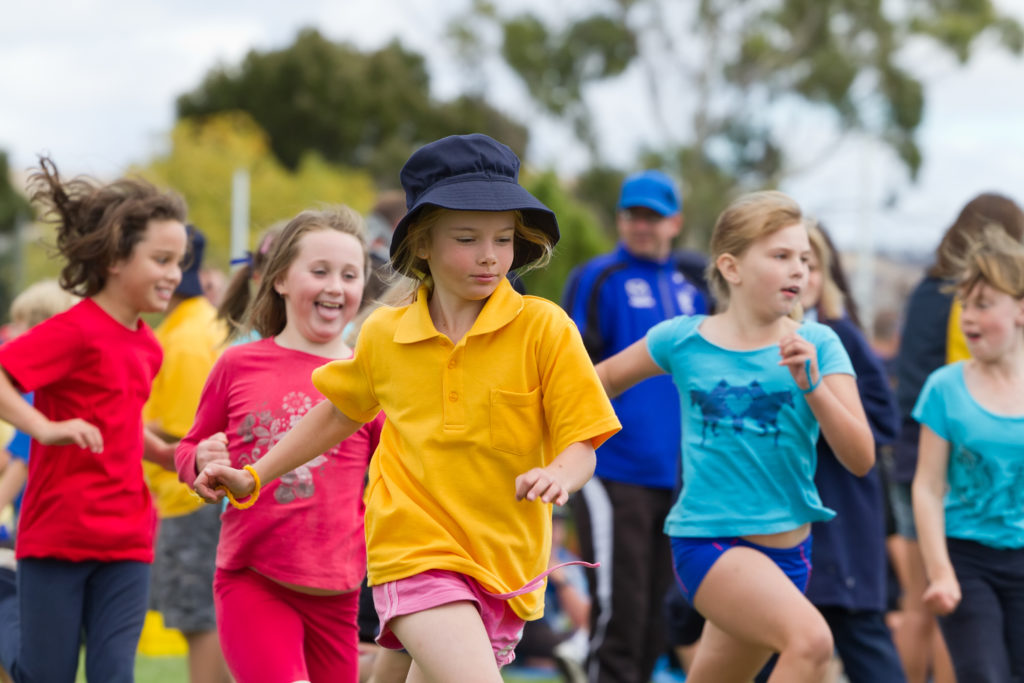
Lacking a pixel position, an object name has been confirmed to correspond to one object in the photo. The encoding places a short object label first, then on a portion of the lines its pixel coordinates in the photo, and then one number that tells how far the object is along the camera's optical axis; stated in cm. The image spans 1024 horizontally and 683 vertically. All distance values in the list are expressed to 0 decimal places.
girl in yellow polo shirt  611
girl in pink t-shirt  745
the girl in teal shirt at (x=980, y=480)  859
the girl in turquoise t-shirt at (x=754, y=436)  770
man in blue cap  1209
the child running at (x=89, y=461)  827
